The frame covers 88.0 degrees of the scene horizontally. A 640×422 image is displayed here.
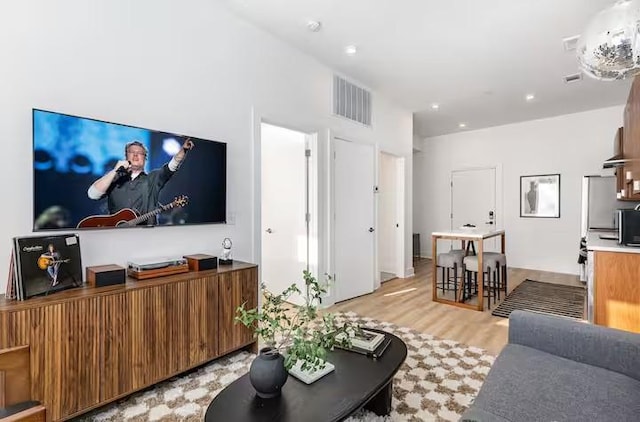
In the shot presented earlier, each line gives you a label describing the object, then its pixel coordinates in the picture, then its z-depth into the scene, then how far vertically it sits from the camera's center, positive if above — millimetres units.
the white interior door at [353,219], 4266 -115
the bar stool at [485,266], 4102 -701
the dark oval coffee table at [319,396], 1318 -812
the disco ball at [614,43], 1582 +839
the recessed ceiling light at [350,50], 3524 +1742
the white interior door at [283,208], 4059 +34
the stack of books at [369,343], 1858 -769
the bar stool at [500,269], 4211 -796
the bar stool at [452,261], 4363 -670
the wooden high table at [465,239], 3908 -430
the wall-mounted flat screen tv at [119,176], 1974 +250
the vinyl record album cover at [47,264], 1752 -291
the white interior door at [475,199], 6809 +246
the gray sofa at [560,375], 1274 -764
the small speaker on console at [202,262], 2510 -393
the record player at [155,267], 2240 -392
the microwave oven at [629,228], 2844 -159
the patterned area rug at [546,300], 3869 -1174
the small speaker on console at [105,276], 2004 -398
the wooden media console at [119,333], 1683 -730
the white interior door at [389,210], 5691 +9
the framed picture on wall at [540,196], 6117 +269
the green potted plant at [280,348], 1395 -590
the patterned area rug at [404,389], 1938 -1190
